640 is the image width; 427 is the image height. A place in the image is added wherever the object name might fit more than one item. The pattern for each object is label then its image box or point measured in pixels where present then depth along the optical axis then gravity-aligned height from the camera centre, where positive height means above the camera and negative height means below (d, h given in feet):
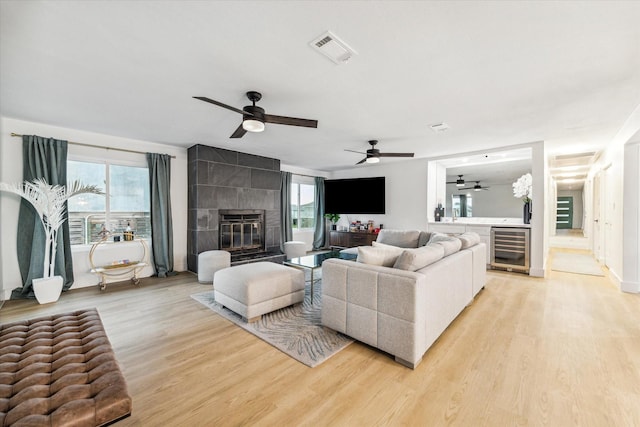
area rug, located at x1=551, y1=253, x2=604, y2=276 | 16.51 -4.19
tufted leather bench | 3.64 -2.79
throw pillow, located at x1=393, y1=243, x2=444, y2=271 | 7.31 -1.52
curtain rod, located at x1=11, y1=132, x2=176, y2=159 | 11.61 +3.27
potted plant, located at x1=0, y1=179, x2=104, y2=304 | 10.94 -0.23
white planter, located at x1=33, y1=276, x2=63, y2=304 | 10.86 -3.36
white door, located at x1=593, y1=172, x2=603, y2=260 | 19.94 -0.94
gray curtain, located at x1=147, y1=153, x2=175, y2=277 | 15.26 -0.33
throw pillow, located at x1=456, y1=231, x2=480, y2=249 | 11.14 -1.49
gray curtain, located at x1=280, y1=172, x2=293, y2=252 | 22.29 +0.03
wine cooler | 15.87 -2.68
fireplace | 17.29 -1.63
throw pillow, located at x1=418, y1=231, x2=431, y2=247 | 14.44 -1.77
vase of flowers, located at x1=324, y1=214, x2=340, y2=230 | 26.12 -1.00
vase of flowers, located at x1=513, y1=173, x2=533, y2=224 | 16.02 +0.94
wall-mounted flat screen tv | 23.00 +1.04
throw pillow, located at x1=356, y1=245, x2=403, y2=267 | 8.14 -1.56
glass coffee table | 11.97 -2.65
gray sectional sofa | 6.63 -2.55
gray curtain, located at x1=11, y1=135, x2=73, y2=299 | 11.69 -0.63
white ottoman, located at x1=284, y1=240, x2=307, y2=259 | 19.57 -3.14
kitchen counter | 16.92 -1.12
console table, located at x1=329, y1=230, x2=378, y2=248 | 23.25 -2.94
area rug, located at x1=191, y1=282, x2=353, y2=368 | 7.32 -4.05
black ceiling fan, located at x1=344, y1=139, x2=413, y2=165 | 15.11 +3.07
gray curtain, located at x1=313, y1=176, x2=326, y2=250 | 25.49 -0.98
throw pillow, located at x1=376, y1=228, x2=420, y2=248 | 14.82 -1.85
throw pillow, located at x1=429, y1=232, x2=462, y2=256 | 9.34 -1.45
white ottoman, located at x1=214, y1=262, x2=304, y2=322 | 9.21 -3.03
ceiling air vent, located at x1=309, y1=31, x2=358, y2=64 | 6.14 +3.96
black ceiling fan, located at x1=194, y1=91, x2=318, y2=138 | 8.91 +3.07
